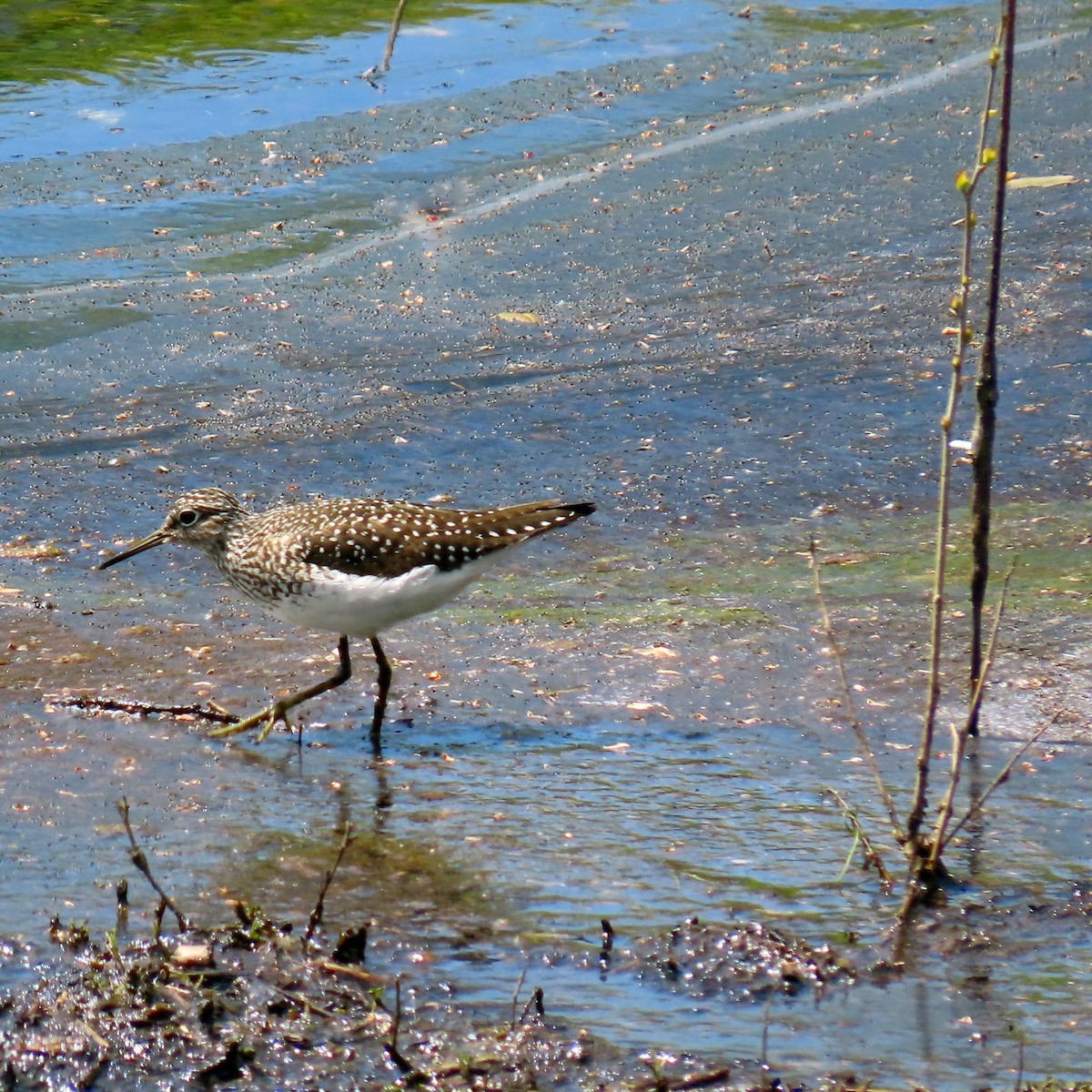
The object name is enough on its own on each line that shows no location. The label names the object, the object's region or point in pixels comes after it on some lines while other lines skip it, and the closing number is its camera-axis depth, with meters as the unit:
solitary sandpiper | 12.87
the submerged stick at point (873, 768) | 9.73
